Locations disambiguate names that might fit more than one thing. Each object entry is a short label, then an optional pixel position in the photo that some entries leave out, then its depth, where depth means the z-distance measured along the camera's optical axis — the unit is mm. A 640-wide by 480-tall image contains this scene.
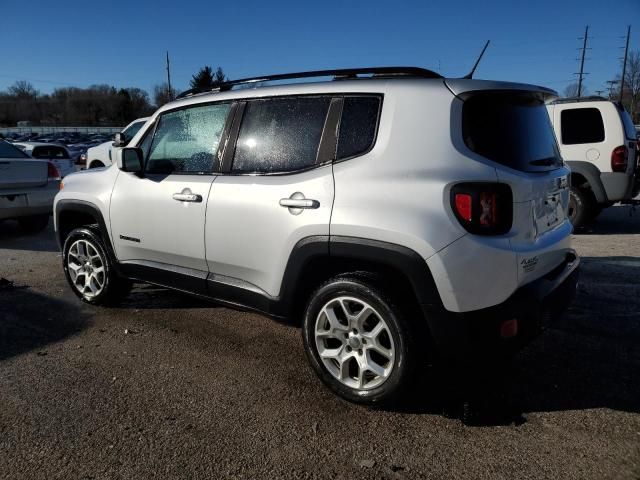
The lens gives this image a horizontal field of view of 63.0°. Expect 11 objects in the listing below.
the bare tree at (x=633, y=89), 64000
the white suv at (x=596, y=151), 7664
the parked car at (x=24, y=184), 7586
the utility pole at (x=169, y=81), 53250
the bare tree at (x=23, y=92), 113375
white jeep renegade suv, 2631
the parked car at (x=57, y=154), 14747
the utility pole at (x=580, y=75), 58069
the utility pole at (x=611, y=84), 65200
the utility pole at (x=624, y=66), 54731
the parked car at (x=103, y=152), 13375
